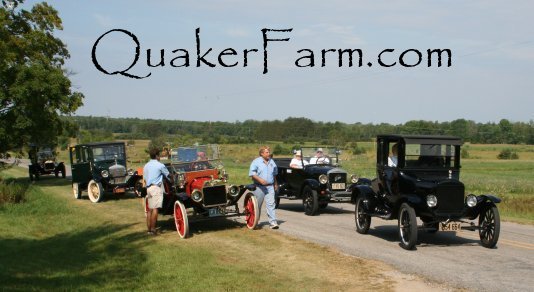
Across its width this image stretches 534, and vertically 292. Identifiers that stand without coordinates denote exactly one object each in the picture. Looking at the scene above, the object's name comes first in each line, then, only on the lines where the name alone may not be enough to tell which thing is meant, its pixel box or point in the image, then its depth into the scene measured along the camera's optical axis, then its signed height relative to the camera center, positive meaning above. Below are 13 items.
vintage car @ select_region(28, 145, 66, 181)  39.05 -3.00
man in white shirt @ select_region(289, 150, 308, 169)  17.75 -1.29
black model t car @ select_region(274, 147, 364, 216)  16.45 -1.82
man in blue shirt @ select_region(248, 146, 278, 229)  13.11 -1.35
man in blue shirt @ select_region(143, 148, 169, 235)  12.62 -1.33
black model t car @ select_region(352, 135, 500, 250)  10.73 -1.51
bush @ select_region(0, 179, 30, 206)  20.43 -2.63
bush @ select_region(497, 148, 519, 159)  86.69 -5.65
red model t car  12.80 -1.60
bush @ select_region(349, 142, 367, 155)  76.78 -4.16
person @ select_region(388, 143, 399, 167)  11.80 -0.79
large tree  29.28 +2.07
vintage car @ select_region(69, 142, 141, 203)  21.86 -1.94
